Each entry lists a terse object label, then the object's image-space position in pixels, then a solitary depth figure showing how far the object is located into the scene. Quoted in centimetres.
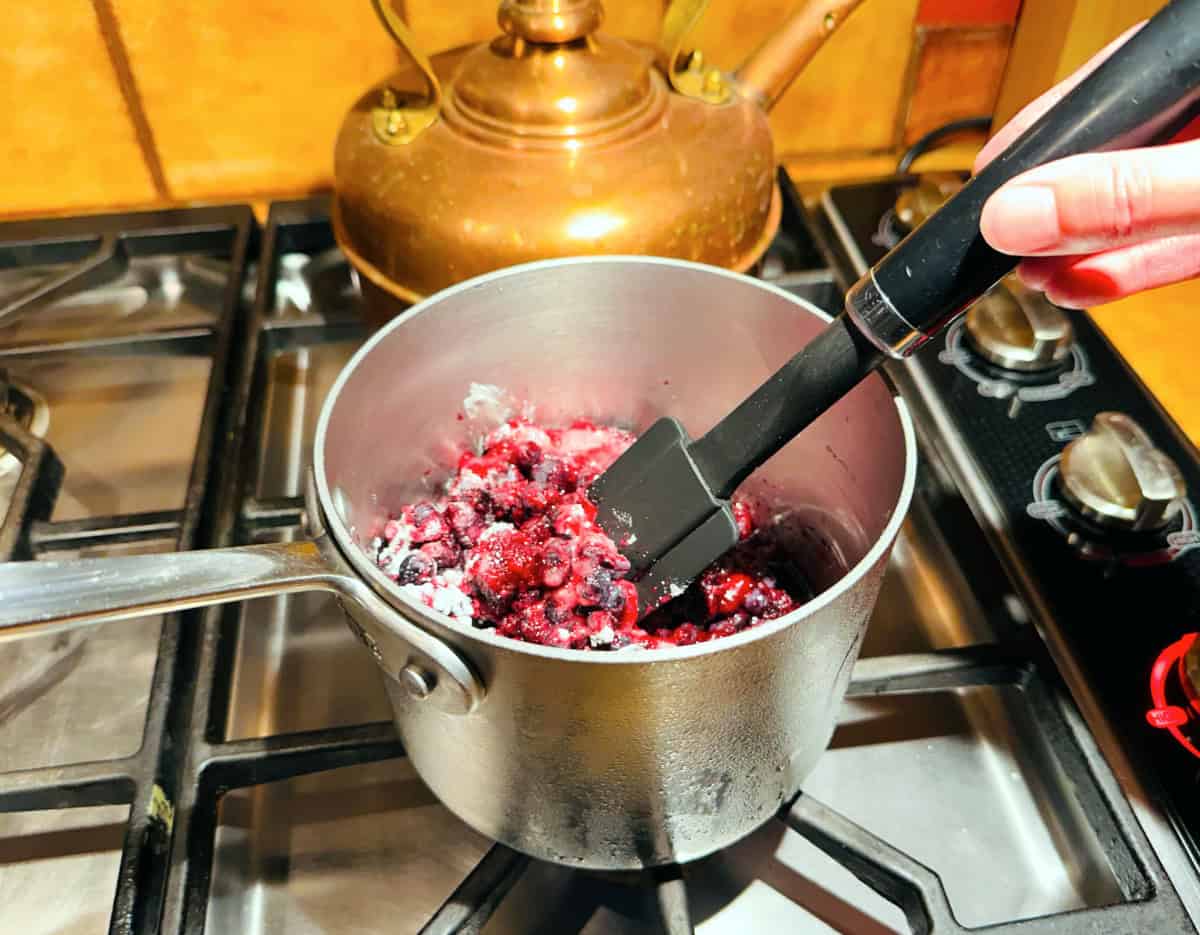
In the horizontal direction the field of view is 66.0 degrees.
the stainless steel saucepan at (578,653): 31
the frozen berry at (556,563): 43
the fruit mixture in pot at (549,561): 42
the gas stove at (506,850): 42
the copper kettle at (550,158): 54
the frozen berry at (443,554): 46
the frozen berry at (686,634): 45
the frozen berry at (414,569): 44
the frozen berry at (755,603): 48
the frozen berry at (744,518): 52
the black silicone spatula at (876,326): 30
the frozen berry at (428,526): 47
